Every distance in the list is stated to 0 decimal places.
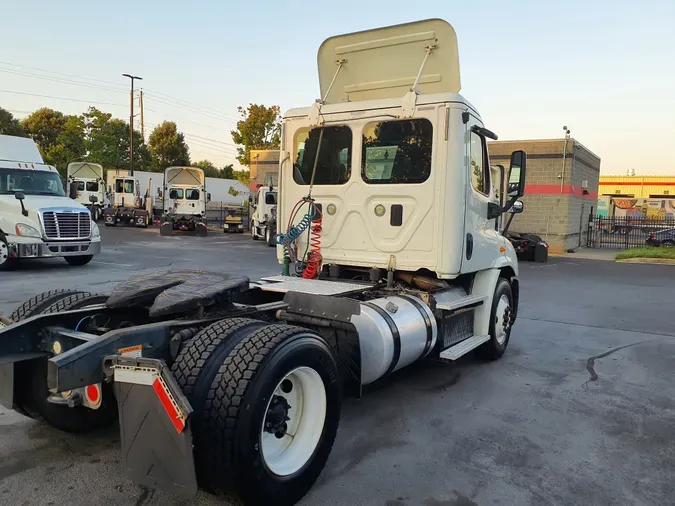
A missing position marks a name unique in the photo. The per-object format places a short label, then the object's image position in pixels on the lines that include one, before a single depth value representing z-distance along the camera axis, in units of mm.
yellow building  69062
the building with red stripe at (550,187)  23984
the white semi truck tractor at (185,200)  29155
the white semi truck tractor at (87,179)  33688
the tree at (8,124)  44750
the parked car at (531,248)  19703
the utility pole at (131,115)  39369
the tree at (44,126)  54812
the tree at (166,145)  60219
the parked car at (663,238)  25156
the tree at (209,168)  74362
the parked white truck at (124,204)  32781
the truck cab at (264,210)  25047
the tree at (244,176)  36406
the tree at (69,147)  47594
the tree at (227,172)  71712
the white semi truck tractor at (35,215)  12656
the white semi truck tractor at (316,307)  2682
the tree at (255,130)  36781
